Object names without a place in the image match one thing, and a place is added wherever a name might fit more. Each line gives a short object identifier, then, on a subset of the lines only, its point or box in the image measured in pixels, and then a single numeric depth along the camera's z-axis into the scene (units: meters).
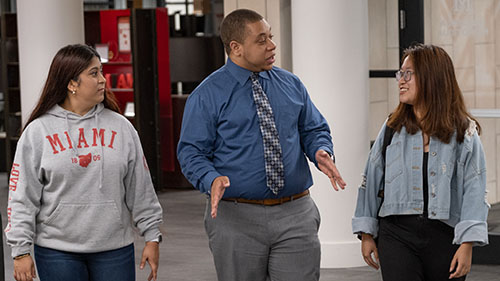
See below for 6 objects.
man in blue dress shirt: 5.05
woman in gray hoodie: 4.90
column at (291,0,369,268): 9.53
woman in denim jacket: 4.92
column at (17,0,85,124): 12.23
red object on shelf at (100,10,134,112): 18.54
